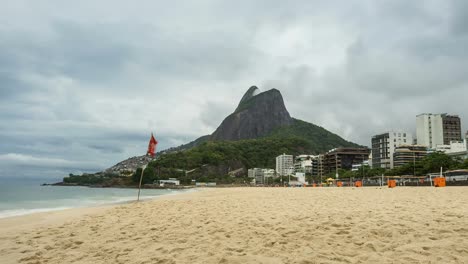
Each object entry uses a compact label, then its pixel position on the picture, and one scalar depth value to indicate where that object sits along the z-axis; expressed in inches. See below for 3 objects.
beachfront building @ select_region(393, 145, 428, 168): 4099.4
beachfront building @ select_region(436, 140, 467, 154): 4023.1
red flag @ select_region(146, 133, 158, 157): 693.9
